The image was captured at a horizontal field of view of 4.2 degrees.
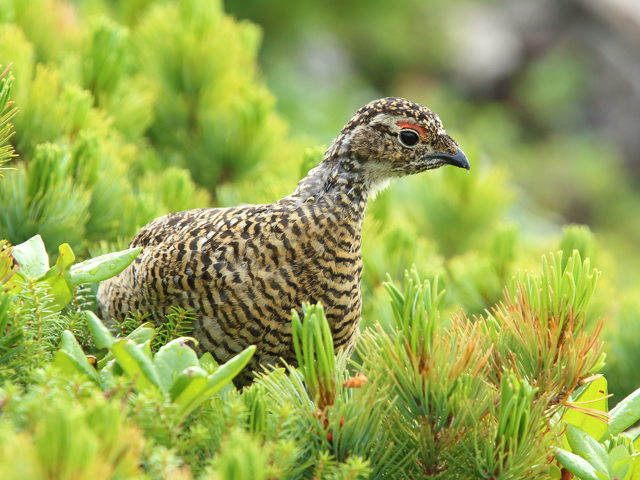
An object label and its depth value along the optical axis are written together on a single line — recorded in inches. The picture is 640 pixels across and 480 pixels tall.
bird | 147.8
